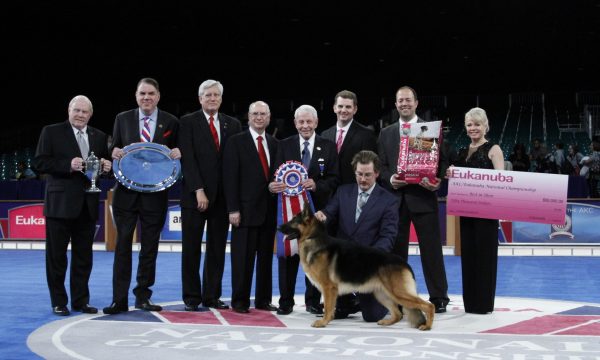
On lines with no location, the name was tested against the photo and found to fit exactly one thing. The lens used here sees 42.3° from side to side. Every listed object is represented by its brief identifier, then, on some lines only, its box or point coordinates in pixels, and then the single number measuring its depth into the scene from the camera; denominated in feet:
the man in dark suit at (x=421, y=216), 21.06
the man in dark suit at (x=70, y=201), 20.77
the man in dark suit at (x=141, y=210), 20.93
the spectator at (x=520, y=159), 50.68
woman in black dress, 20.92
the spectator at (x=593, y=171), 47.09
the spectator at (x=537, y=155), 52.37
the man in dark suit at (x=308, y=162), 20.62
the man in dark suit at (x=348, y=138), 21.12
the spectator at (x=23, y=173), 56.85
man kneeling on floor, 19.65
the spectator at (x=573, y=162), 50.49
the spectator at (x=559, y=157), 52.16
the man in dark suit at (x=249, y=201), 20.86
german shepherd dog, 18.37
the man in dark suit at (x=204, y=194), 21.24
